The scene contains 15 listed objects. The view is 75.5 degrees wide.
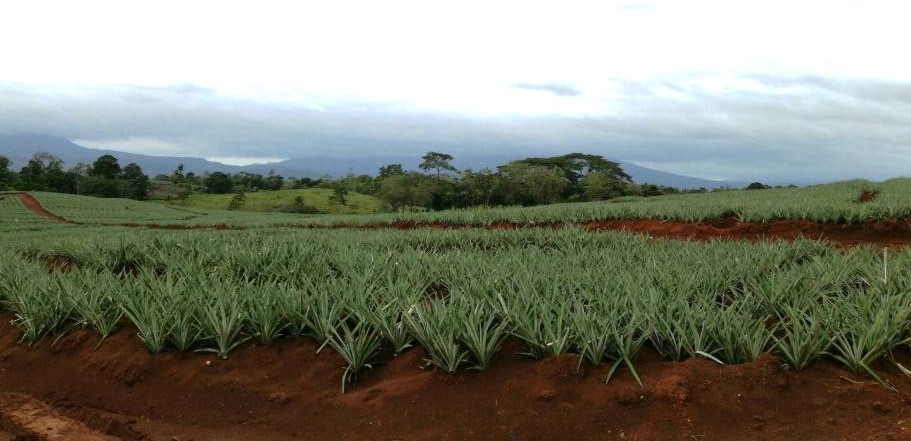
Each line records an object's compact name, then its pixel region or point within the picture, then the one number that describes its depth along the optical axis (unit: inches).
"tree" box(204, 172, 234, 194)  3875.5
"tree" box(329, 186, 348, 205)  3091.8
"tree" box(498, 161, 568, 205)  2460.6
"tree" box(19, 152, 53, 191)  3171.8
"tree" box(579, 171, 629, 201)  2586.1
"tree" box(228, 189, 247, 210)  2827.3
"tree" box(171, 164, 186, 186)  4217.5
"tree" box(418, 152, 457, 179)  3366.1
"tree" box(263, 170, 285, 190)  4141.2
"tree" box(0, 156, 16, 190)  2971.0
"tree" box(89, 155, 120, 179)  3727.9
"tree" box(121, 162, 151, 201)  3262.8
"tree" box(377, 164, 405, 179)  4520.2
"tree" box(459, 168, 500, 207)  2541.8
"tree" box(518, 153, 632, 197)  3936.8
